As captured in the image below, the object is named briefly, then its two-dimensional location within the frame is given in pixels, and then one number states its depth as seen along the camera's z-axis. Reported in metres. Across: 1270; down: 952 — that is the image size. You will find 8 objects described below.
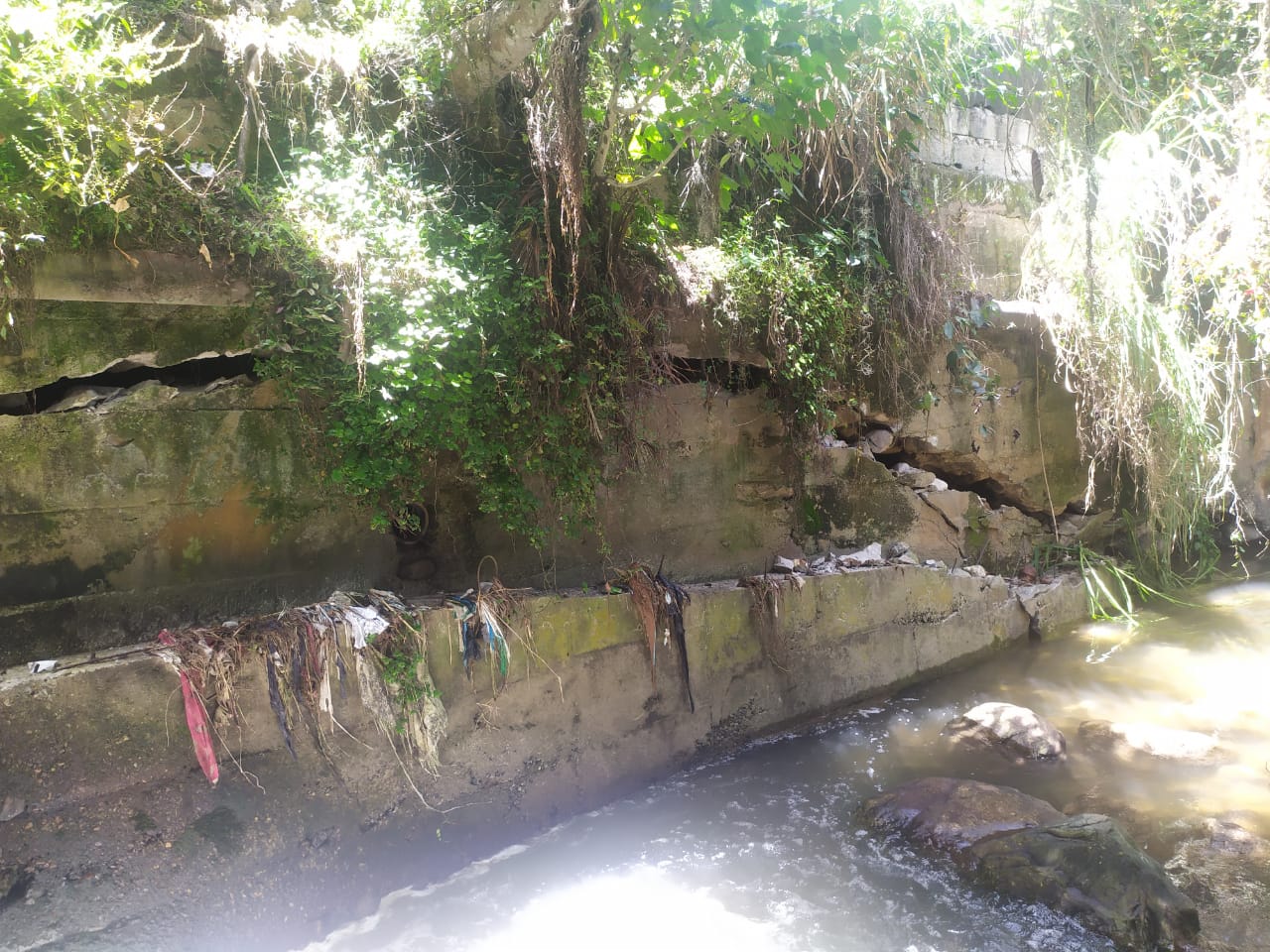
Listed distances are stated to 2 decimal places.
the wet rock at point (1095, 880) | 3.18
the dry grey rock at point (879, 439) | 6.50
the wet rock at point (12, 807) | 2.83
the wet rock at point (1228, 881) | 3.21
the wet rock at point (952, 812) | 3.85
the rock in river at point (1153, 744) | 4.61
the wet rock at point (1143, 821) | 3.85
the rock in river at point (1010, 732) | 4.75
